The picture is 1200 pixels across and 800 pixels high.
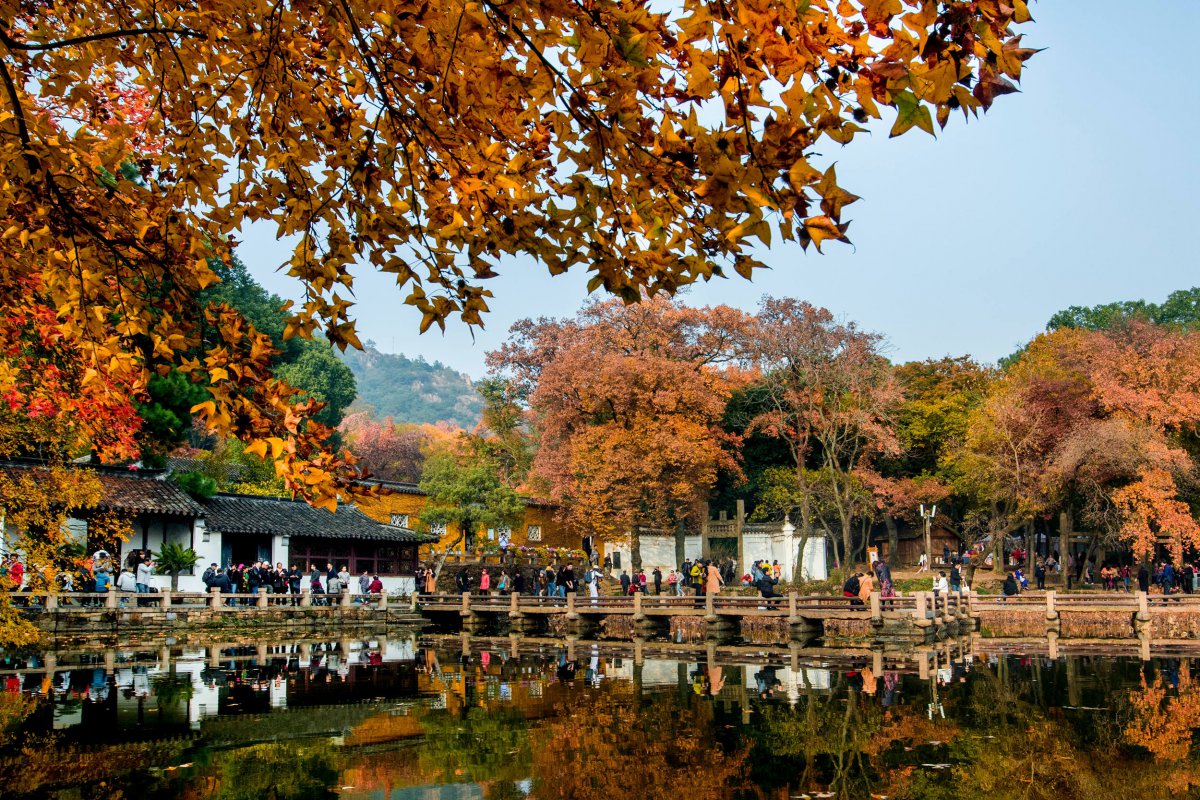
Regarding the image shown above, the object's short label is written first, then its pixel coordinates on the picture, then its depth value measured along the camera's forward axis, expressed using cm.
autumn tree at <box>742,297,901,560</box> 3681
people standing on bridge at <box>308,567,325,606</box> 3283
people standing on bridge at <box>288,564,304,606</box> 3214
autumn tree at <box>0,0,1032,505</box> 343
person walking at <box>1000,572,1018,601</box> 2810
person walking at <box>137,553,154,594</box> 2819
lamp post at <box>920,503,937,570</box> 3162
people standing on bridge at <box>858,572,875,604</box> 2376
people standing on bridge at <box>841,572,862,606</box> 2481
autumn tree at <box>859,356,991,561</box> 3850
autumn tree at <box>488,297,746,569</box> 3597
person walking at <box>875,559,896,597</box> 2436
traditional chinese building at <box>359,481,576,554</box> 4197
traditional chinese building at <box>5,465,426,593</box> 3030
